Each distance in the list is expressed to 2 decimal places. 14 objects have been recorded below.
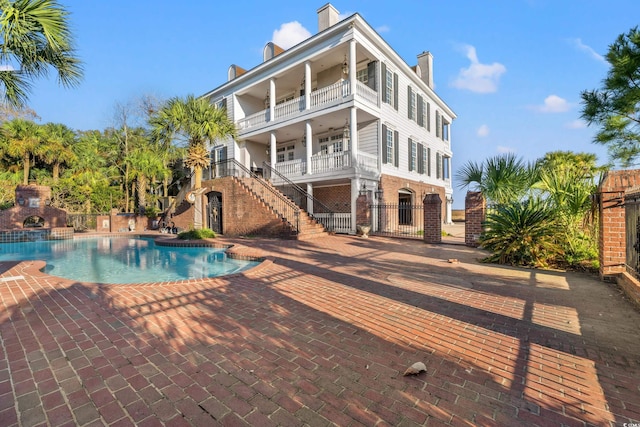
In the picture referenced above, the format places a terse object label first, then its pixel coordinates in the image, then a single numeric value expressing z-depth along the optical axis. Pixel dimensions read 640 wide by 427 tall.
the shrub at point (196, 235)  12.62
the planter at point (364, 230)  12.93
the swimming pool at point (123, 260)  7.19
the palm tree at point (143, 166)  20.05
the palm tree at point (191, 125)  13.27
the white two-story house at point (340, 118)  13.92
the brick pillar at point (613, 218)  4.90
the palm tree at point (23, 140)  18.12
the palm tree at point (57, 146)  19.62
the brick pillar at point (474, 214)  9.72
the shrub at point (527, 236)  6.65
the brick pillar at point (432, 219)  10.76
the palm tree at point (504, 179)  8.05
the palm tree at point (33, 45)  5.50
